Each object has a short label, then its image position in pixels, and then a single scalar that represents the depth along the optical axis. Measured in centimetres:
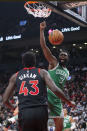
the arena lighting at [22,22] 2122
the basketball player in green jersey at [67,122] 680
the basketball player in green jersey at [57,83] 525
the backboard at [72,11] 794
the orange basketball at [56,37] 617
